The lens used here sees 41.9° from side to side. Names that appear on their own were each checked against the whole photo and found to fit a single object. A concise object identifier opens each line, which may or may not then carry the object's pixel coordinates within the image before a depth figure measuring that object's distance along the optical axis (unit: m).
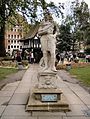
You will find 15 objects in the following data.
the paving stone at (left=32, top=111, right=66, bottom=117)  3.82
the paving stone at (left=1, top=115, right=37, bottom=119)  3.68
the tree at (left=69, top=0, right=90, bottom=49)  25.53
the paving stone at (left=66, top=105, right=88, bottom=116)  3.89
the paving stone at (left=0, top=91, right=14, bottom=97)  5.28
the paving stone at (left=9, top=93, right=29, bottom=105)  4.60
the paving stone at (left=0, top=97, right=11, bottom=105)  4.53
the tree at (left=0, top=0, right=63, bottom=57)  11.60
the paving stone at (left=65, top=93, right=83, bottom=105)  4.68
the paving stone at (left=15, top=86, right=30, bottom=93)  5.75
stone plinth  4.01
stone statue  4.49
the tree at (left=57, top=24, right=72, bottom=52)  20.46
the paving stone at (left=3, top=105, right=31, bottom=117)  3.84
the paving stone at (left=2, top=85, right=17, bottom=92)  6.04
